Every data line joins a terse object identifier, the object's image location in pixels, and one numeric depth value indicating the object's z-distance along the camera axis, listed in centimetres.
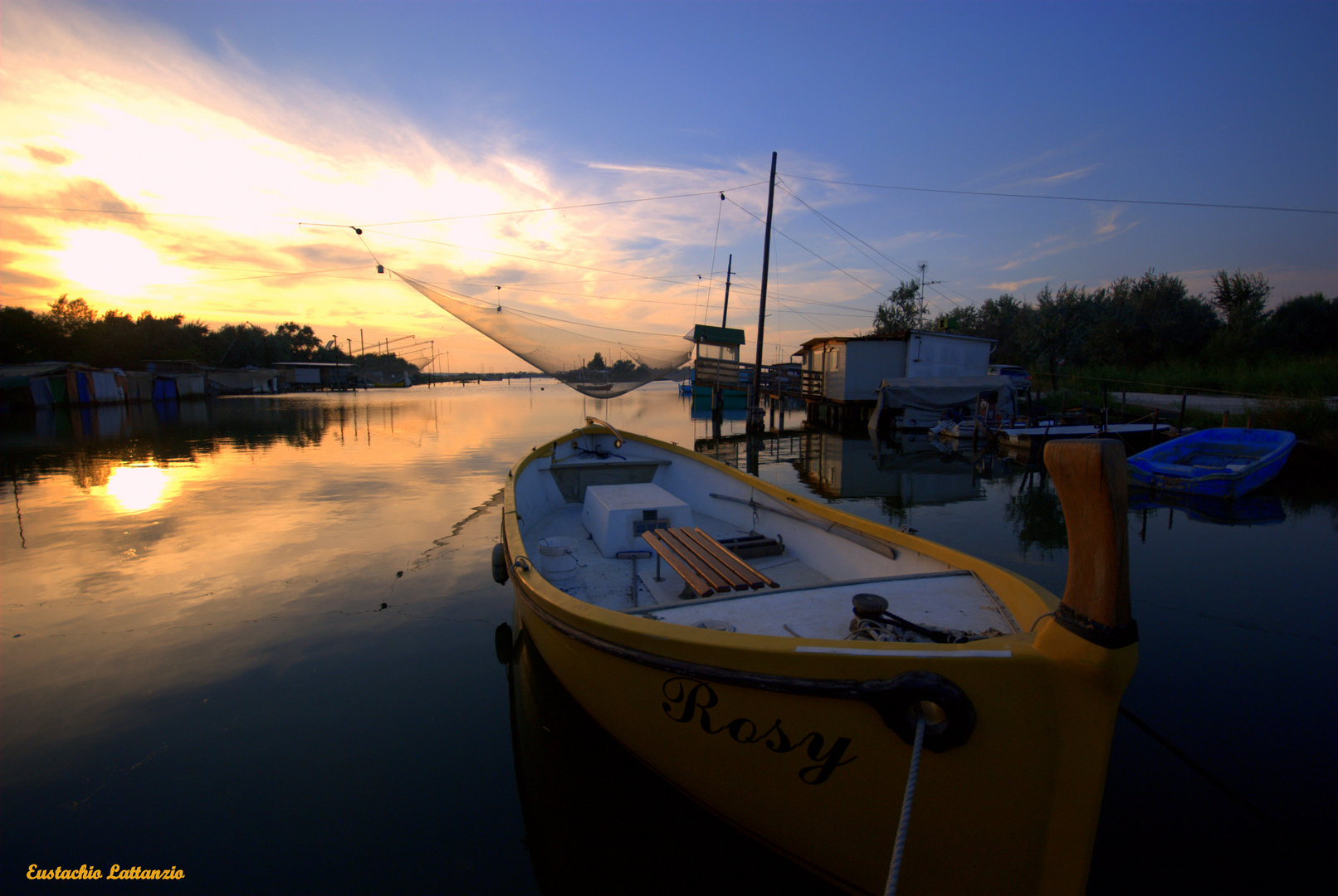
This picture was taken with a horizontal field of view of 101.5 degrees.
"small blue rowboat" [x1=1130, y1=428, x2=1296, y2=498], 1053
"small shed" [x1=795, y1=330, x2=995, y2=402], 2495
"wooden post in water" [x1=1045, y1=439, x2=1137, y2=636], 177
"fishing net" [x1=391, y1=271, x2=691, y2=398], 1409
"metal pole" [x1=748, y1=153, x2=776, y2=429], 2309
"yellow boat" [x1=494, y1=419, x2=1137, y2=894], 191
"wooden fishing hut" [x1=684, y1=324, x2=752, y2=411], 3172
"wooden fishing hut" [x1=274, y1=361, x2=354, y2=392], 7194
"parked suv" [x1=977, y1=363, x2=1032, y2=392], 2647
